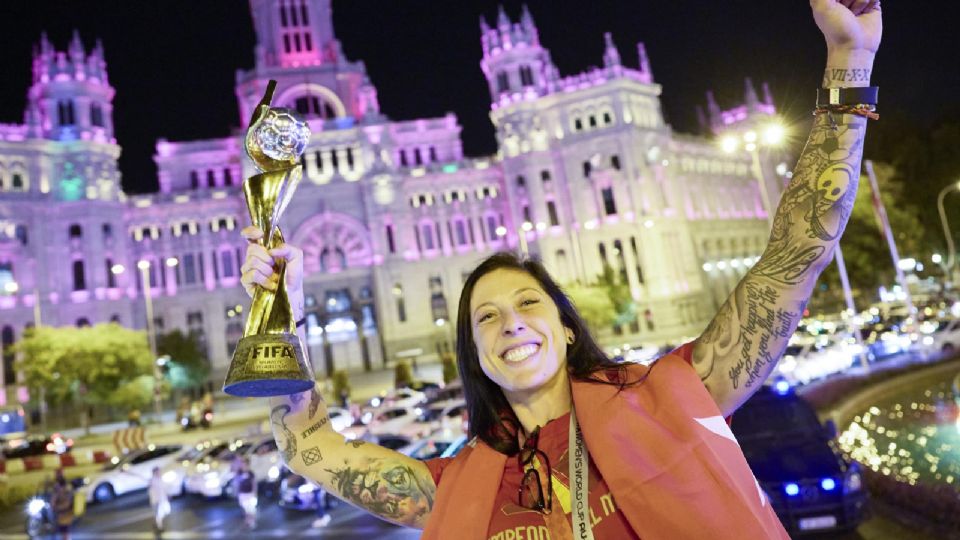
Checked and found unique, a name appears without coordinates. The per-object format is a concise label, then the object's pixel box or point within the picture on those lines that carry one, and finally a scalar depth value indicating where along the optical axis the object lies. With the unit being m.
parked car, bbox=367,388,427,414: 24.28
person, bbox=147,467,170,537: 12.25
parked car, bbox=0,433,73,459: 25.25
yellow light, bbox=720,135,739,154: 18.64
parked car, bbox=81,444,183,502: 17.75
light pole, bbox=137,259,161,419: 34.25
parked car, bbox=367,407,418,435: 19.08
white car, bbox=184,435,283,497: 15.57
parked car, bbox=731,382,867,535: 6.98
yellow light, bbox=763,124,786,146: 16.15
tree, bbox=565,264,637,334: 39.66
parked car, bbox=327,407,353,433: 20.25
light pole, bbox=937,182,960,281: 36.66
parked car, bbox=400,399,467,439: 17.09
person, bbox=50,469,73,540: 12.11
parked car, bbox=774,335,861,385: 19.47
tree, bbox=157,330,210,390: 42.06
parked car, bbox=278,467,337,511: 13.12
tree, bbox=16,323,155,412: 33.69
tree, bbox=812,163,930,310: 36.81
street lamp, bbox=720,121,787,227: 16.23
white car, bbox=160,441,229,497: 17.27
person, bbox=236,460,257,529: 12.41
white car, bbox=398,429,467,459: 12.55
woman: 1.85
